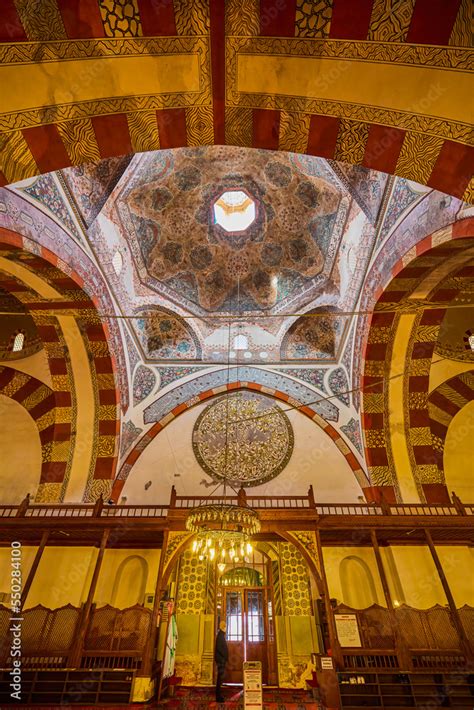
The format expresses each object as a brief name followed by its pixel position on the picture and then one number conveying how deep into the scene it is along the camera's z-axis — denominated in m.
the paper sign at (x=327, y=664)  5.47
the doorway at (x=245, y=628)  7.62
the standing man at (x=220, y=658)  5.64
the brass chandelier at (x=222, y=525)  5.79
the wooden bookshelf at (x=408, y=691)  5.41
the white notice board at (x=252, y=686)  4.16
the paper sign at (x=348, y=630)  6.00
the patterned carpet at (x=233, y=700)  5.30
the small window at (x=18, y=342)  9.13
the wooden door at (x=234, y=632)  7.57
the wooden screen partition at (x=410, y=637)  5.83
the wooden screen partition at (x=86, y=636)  5.88
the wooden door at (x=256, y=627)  7.68
